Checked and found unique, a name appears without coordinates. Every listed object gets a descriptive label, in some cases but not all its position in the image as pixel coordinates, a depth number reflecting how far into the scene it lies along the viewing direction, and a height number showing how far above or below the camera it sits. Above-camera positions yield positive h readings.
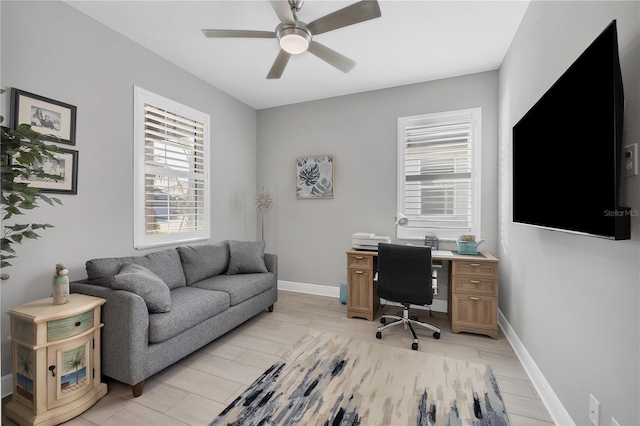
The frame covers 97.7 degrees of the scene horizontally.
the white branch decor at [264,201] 4.24 +0.17
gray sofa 1.92 -0.77
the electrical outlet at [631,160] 1.09 +0.23
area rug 1.74 -1.26
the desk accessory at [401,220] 3.47 -0.08
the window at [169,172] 2.89 +0.47
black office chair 2.62 -0.60
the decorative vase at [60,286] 1.83 -0.49
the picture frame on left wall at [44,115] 1.99 +0.73
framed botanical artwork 4.14 +0.55
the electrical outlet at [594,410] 1.31 -0.93
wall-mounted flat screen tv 1.06 +0.32
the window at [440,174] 3.46 +0.52
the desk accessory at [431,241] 3.47 -0.34
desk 2.84 -0.81
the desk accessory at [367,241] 3.45 -0.34
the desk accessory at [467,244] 3.15 -0.34
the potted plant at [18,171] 1.43 +0.22
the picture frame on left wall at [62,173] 2.11 +0.31
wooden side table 1.63 -0.93
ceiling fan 1.88 +1.36
